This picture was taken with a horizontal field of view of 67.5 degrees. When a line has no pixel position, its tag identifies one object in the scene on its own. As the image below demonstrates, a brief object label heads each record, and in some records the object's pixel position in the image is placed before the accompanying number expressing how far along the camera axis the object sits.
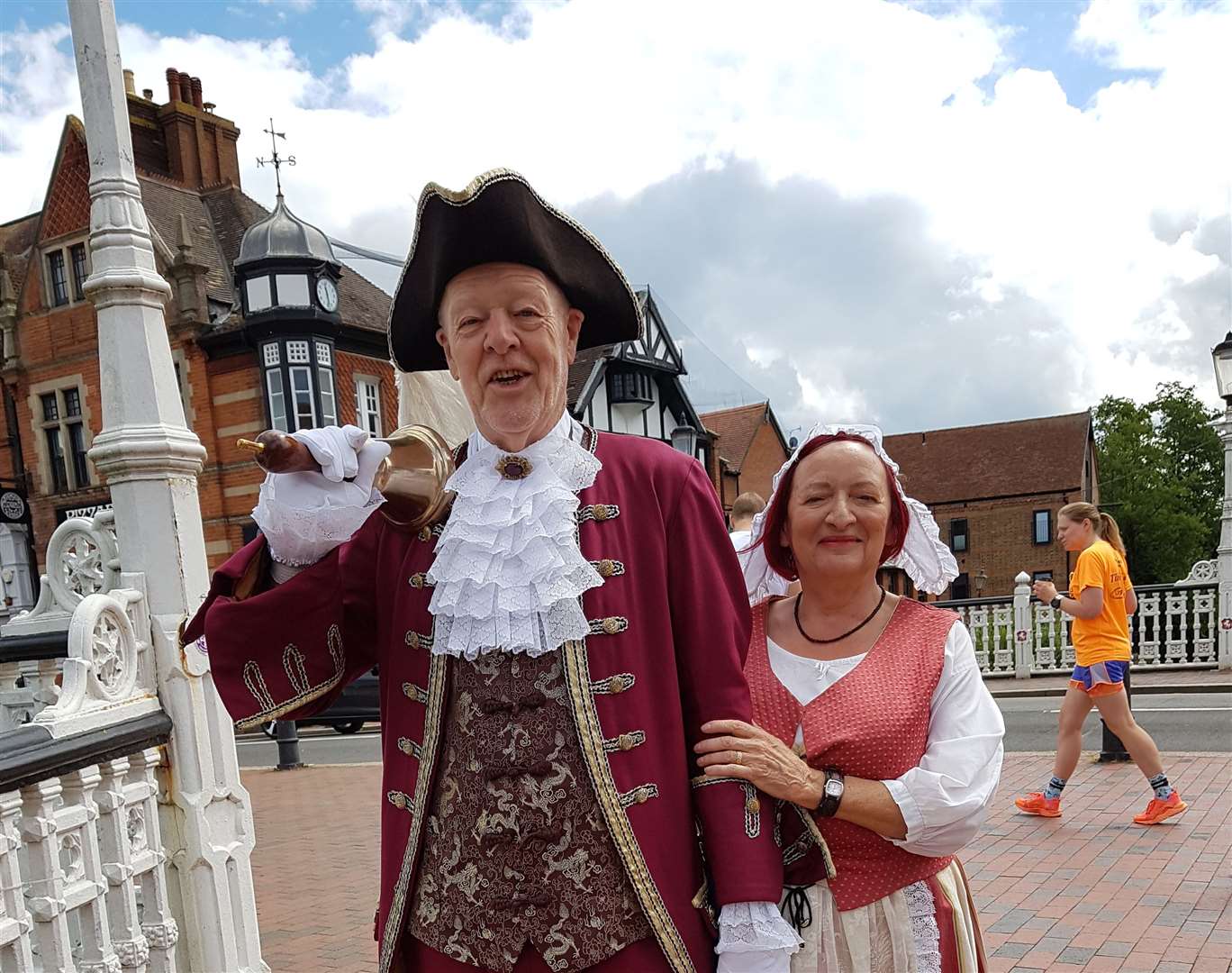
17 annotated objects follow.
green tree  31.28
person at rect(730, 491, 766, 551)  5.69
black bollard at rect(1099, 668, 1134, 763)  6.46
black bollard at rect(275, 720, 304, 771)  9.61
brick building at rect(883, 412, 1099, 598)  31.08
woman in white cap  1.63
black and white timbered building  18.72
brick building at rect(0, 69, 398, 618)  15.95
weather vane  16.25
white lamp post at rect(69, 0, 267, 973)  2.62
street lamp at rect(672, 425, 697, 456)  9.39
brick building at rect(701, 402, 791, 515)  25.98
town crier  1.50
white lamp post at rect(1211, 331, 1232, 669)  9.95
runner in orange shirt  4.99
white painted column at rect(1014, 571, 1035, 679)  11.48
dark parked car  7.32
